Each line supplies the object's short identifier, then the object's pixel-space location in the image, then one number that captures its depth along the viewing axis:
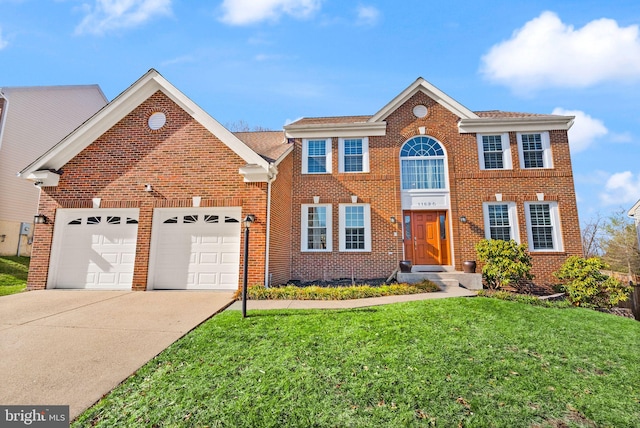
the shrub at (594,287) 8.85
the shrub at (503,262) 9.58
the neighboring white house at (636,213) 17.41
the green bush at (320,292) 8.02
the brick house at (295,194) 9.18
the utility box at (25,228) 15.43
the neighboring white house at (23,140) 14.81
